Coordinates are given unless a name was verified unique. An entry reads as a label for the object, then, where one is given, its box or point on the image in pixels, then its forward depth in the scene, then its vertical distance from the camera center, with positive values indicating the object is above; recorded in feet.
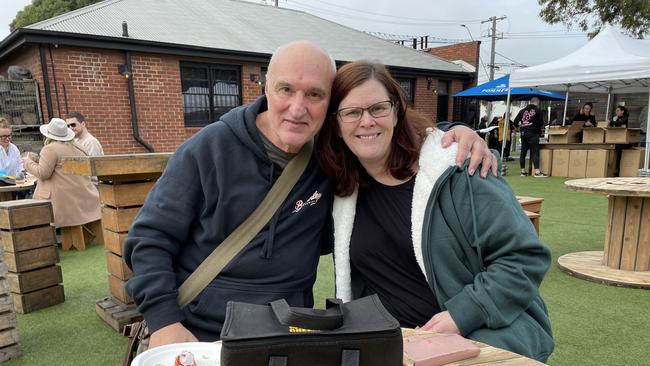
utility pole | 109.47 +20.30
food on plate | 3.74 -2.20
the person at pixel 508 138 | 52.07 -3.48
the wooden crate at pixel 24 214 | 11.68 -2.70
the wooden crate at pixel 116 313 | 10.65 -5.13
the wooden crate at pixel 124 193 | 10.46 -1.93
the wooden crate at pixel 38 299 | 11.99 -5.28
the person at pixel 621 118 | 41.98 -0.82
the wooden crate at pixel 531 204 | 14.37 -3.22
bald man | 5.33 -1.27
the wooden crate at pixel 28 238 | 11.66 -3.42
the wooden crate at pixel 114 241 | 10.66 -3.23
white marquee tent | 26.00 +3.04
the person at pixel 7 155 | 21.22 -1.88
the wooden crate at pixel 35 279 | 11.89 -4.67
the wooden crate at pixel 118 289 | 11.20 -4.71
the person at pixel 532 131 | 37.35 -1.81
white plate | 3.81 -2.25
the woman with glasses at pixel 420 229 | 4.81 -1.47
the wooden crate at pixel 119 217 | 10.49 -2.53
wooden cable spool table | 12.84 -4.29
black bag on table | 2.96 -1.62
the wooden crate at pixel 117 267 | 10.99 -4.01
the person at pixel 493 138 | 54.70 -3.45
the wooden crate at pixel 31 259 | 11.78 -4.04
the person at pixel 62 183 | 16.88 -2.78
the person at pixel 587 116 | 41.42 -0.55
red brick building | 31.37 +4.58
